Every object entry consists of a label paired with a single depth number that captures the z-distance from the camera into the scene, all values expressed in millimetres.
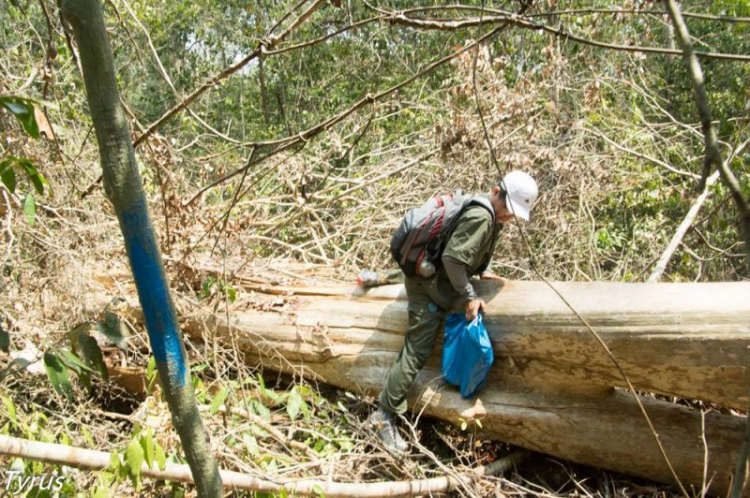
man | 3609
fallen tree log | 3111
